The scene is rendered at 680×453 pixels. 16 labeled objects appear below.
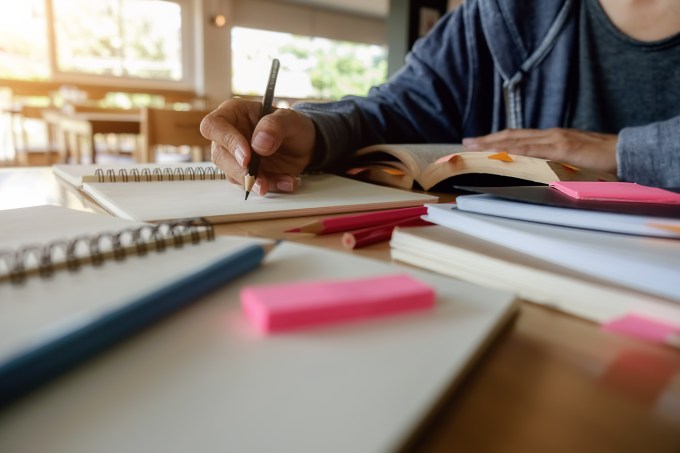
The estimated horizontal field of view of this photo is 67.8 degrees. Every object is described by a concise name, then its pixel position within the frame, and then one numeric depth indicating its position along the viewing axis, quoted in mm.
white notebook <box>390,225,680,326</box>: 257
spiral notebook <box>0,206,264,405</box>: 162
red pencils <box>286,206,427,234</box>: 404
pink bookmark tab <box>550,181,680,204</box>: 404
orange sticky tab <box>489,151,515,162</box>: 604
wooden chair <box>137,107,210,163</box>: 2236
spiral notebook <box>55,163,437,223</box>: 479
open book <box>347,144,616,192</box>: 586
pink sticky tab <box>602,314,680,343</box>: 238
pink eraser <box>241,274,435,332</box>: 212
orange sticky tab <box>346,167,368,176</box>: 773
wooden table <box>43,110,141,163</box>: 2949
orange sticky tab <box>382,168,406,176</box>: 717
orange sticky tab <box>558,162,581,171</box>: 591
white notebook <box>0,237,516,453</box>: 142
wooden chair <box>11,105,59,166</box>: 3971
